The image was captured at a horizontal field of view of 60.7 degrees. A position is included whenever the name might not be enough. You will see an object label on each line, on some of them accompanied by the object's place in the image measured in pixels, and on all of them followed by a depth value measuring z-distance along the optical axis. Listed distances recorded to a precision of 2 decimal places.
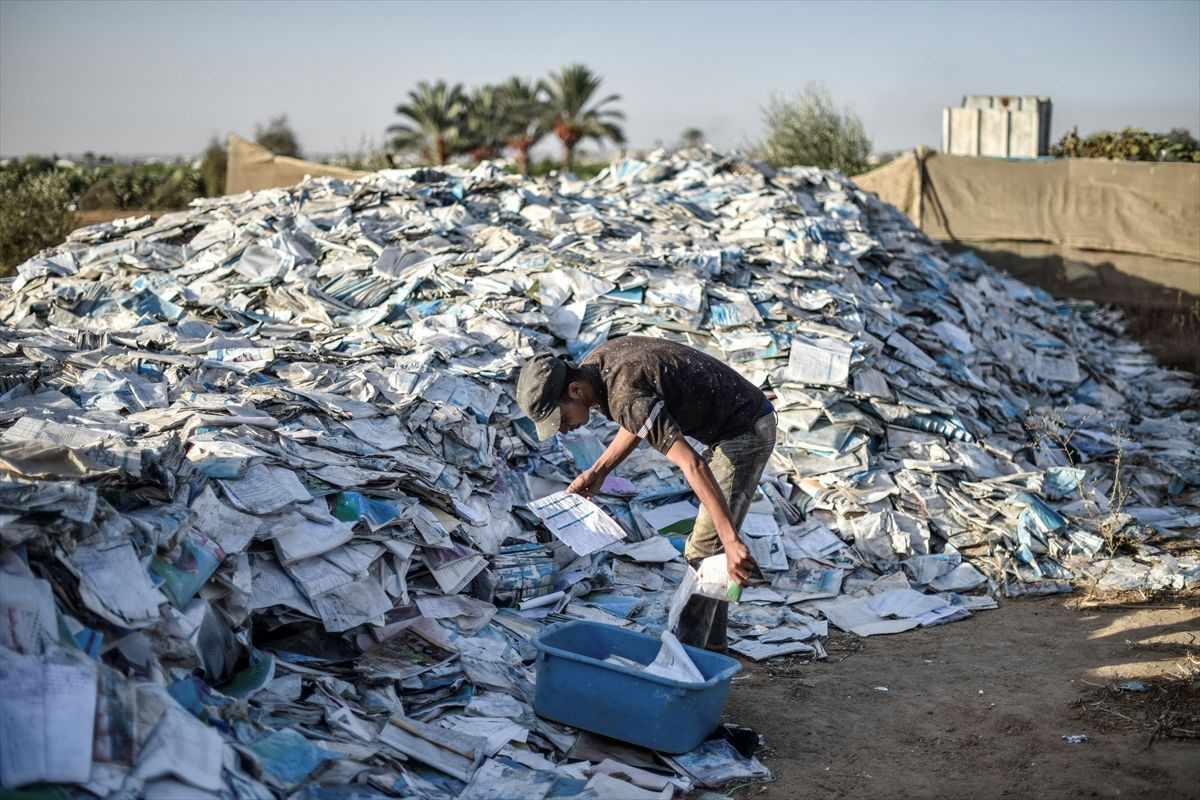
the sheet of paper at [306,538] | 3.79
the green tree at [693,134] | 45.67
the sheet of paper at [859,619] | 4.93
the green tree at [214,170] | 21.12
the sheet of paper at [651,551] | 5.23
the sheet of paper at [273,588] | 3.68
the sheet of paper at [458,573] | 4.28
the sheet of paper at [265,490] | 3.82
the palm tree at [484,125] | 28.86
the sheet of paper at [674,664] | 3.59
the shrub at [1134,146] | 13.77
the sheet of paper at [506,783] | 3.13
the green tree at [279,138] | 32.19
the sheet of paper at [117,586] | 2.93
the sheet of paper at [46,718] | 2.45
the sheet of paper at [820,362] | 6.32
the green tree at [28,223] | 10.96
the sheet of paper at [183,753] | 2.57
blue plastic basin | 3.40
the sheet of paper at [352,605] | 3.76
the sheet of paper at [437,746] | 3.23
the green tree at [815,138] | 16.47
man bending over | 3.48
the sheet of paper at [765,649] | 4.56
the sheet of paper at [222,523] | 3.61
